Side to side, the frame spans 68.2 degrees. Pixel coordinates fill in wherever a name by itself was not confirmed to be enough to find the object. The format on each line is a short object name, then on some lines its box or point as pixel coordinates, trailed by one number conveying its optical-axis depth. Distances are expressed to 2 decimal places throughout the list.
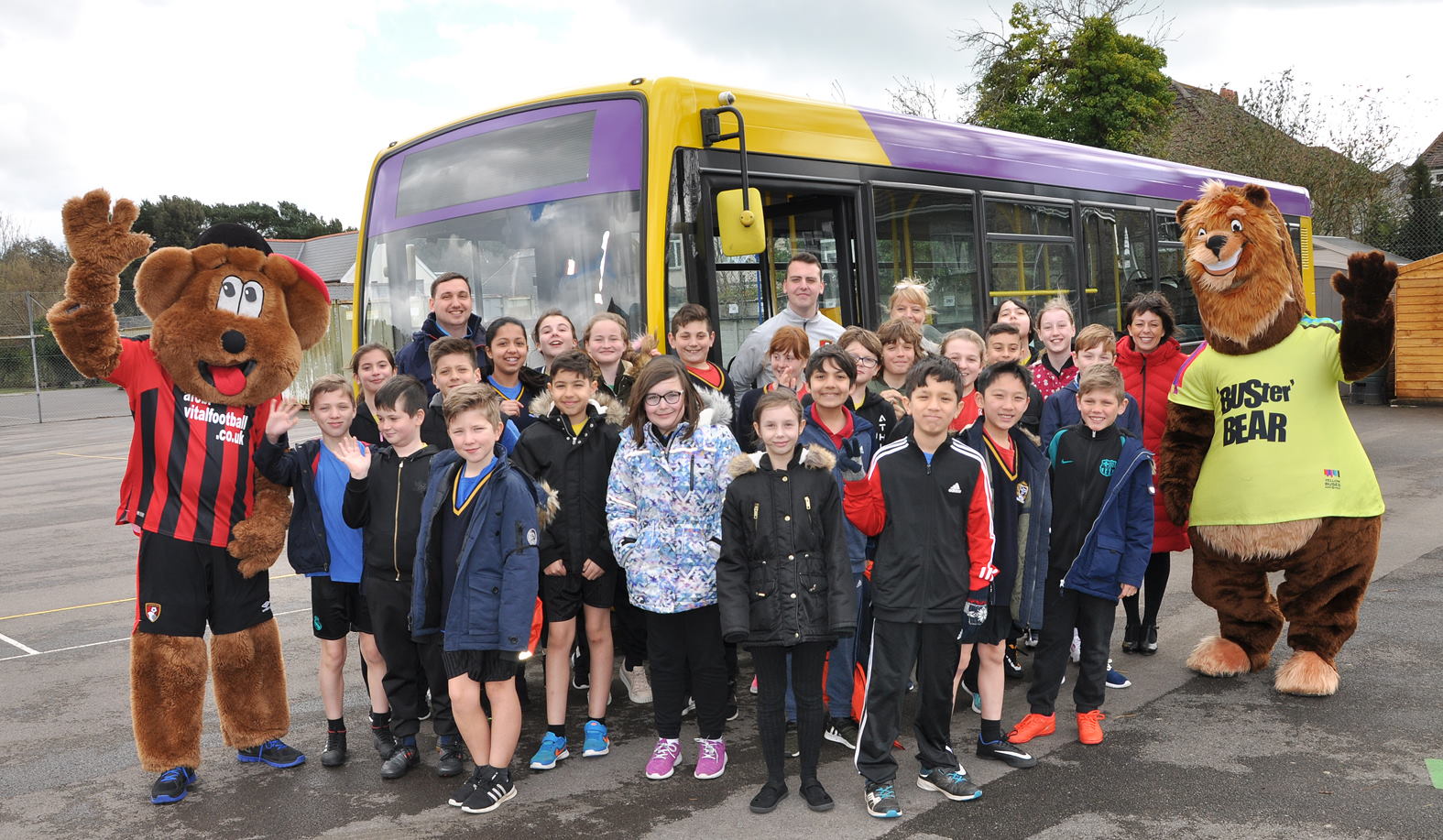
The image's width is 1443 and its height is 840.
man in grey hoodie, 5.44
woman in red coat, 5.46
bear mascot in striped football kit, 4.09
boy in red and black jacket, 3.76
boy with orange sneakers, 4.30
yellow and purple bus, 5.51
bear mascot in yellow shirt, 4.80
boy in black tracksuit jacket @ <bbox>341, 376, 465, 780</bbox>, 4.18
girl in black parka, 3.74
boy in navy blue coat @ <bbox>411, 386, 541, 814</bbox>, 3.87
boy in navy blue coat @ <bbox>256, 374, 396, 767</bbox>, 4.35
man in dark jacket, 5.19
